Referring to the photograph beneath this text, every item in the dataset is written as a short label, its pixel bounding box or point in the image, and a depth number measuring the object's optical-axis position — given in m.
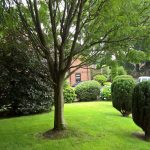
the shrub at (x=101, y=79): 15.69
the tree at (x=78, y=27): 3.67
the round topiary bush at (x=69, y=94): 10.12
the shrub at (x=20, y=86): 6.33
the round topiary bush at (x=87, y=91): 11.00
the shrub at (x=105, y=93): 10.88
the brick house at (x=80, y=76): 21.23
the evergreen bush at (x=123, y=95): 6.07
